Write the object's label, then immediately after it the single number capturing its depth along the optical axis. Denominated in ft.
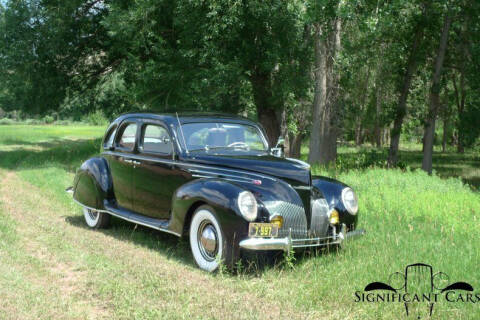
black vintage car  19.27
